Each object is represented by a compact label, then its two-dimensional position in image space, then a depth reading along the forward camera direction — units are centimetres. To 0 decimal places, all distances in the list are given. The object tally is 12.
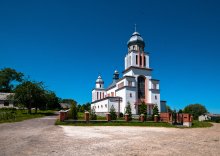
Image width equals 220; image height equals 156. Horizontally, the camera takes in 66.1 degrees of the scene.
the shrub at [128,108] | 2992
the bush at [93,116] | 2096
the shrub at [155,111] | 2951
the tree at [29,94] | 3305
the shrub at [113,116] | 2163
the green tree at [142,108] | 3131
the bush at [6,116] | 1972
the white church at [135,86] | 3449
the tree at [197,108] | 6955
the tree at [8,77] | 5984
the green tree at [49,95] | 3590
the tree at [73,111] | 2096
